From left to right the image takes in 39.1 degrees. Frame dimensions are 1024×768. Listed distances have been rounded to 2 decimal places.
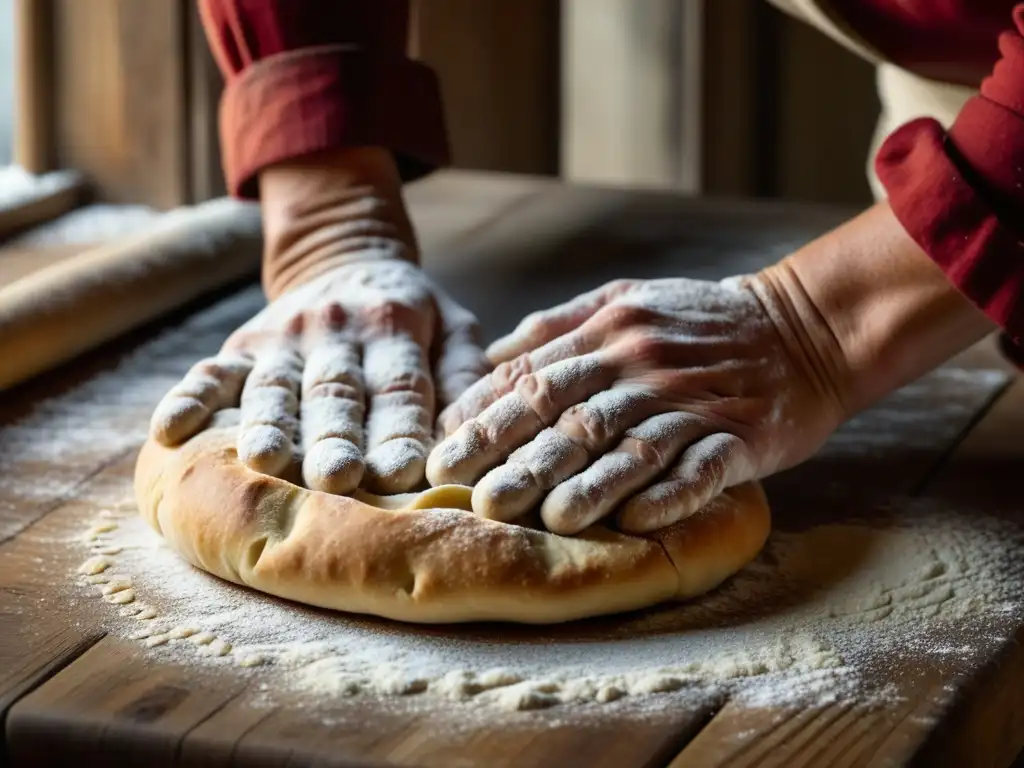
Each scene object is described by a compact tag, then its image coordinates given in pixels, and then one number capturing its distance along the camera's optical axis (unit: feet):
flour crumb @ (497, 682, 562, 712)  2.93
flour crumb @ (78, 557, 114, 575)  3.64
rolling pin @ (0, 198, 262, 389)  4.98
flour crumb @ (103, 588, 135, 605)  3.46
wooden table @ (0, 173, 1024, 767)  2.80
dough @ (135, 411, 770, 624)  3.27
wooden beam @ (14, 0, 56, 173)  6.84
